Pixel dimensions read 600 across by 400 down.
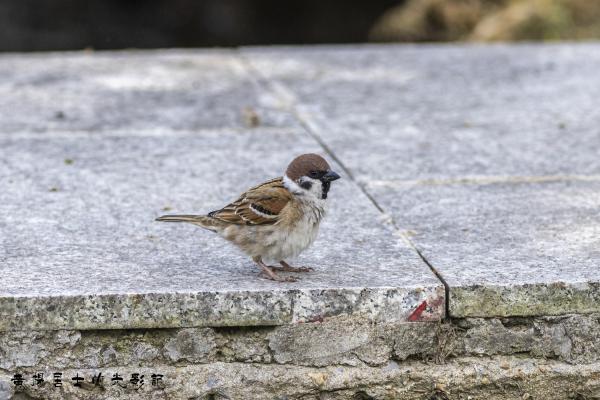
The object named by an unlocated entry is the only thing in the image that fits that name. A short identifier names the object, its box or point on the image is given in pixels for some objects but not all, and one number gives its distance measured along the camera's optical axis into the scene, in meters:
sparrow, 6.51
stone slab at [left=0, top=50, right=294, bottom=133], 10.74
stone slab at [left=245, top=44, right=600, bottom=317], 6.66
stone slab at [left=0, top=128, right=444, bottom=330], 6.16
